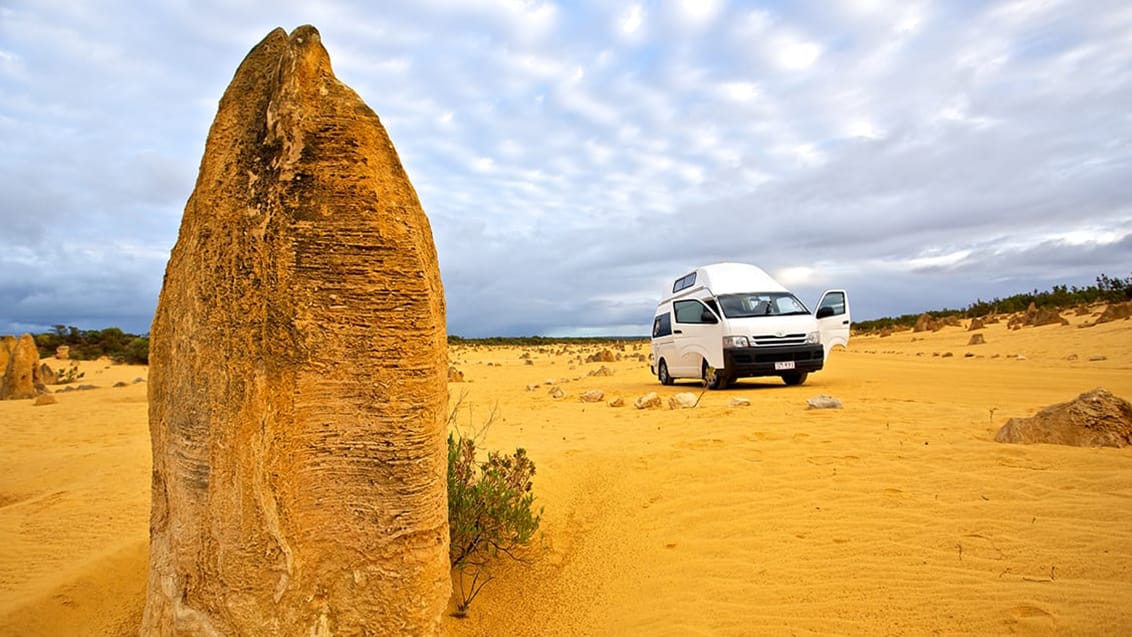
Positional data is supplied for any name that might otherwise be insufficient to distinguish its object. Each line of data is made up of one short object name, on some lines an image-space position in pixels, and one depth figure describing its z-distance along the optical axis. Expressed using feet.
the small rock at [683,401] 32.40
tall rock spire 9.09
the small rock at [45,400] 44.83
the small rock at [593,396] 38.91
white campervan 38.27
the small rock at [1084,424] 18.66
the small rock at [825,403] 28.40
